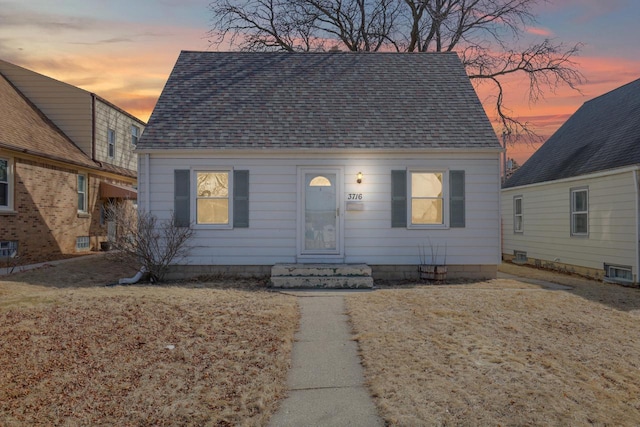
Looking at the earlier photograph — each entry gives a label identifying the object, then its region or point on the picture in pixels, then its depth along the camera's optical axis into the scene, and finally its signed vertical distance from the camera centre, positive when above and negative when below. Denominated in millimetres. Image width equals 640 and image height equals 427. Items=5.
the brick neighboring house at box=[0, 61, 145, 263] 15047 +2059
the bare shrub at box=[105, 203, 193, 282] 11570 -458
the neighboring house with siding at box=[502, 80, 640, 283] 12914 +835
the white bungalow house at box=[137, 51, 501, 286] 12258 +729
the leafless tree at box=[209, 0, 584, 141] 24484 +10065
